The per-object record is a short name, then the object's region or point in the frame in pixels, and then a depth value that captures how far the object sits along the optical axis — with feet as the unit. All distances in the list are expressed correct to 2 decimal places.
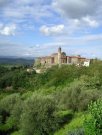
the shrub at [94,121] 34.57
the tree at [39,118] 61.61
